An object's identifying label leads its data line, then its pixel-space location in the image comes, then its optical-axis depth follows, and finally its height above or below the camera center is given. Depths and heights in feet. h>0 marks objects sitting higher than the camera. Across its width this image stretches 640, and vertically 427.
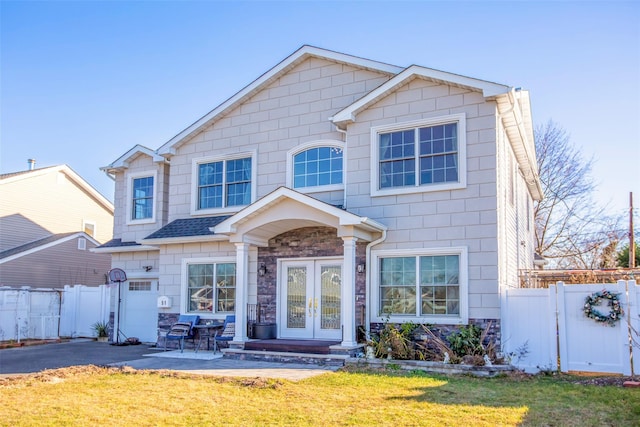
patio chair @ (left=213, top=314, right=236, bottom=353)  42.42 -4.03
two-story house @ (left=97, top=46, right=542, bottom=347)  37.42 +5.69
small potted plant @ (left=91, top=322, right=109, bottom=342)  56.39 -5.28
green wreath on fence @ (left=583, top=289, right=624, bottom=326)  32.45 -1.42
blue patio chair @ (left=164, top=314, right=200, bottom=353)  43.47 -3.89
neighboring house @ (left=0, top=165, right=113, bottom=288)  70.38 +6.66
